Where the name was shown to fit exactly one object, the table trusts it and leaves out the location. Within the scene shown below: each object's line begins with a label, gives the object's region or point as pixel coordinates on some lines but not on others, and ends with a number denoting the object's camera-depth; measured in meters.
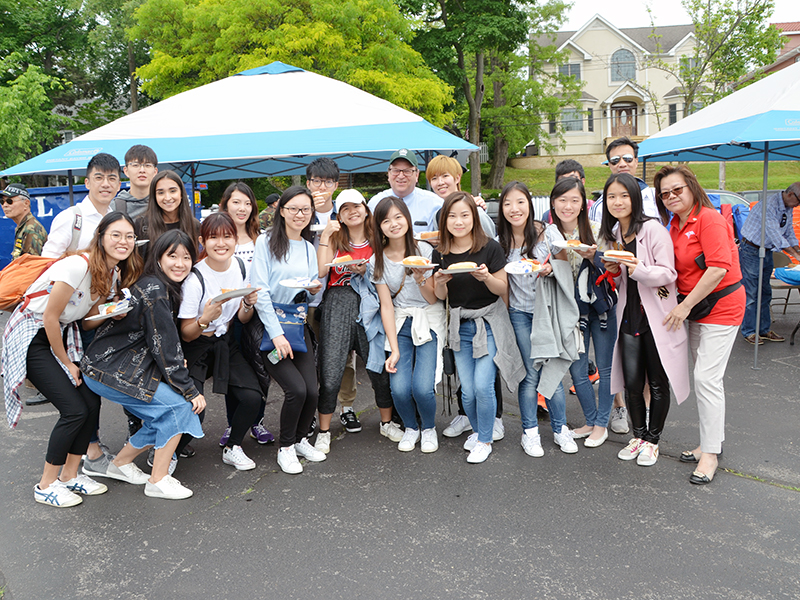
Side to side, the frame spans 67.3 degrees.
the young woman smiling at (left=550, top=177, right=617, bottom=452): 4.23
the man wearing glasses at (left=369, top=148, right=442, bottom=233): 4.94
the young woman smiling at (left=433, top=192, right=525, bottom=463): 4.16
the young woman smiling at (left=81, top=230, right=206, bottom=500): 3.66
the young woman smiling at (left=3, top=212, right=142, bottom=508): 3.56
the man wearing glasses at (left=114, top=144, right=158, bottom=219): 4.79
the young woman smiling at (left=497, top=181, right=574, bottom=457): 4.27
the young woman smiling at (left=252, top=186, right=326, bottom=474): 4.14
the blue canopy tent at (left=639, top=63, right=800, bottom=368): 6.23
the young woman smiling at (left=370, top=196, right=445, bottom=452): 4.34
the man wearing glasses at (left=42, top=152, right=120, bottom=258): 4.20
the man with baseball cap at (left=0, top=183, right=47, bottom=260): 6.71
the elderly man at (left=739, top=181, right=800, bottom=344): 7.48
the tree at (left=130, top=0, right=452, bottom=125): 18.03
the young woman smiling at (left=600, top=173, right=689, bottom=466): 3.90
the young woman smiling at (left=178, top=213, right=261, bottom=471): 3.89
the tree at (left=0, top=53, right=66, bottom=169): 16.77
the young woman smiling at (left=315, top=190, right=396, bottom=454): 4.47
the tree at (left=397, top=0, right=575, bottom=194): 24.72
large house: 45.28
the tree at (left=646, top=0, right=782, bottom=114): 20.53
